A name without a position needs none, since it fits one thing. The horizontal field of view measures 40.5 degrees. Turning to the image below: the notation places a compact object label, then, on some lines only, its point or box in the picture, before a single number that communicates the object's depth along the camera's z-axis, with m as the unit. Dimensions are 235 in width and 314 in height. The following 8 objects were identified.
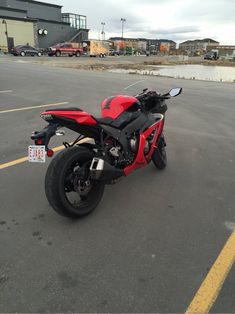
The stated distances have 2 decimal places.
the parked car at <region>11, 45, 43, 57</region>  46.06
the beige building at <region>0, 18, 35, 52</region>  57.62
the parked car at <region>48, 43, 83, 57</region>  51.27
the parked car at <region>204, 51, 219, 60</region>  72.69
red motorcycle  3.24
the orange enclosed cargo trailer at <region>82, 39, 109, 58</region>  59.44
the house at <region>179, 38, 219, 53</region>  167.96
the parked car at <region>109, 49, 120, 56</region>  73.69
